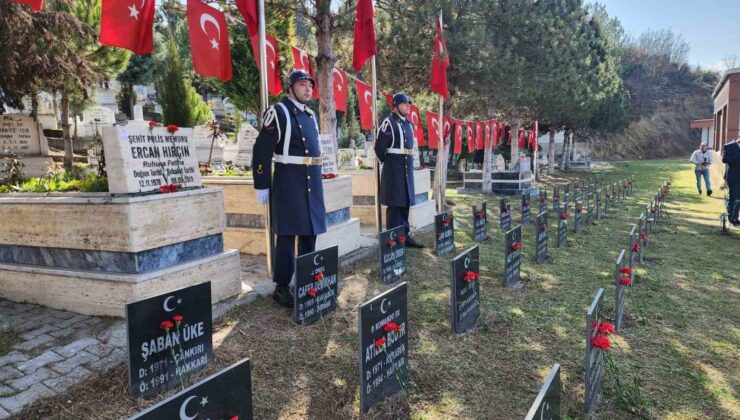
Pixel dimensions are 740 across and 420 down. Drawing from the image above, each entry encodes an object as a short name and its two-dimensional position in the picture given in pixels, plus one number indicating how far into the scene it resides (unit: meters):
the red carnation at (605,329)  2.74
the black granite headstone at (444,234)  6.26
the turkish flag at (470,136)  12.92
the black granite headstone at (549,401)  1.64
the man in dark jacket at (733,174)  9.05
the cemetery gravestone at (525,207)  8.86
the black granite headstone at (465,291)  3.66
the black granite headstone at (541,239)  6.10
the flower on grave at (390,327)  2.72
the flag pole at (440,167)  8.70
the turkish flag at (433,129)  10.10
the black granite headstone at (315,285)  3.75
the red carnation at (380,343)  2.65
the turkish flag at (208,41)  4.36
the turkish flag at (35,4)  3.18
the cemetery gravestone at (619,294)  3.83
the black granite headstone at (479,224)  7.55
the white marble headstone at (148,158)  3.72
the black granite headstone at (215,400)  1.50
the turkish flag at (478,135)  13.53
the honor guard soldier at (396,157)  6.32
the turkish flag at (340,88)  7.58
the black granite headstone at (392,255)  4.91
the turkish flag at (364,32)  6.84
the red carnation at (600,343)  2.59
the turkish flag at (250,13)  4.91
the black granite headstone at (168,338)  2.55
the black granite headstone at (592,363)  2.63
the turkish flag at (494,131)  14.58
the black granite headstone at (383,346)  2.58
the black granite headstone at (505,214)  7.98
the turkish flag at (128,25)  3.66
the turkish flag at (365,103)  7.69
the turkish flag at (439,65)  8.30
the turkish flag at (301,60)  6.52
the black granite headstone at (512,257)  4.94
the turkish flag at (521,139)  19.05
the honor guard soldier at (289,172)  4.11
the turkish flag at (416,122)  9.76
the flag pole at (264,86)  4.85
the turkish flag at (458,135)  12.25
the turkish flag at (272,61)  5.96
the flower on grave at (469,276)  3.72
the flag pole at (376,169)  6.71
